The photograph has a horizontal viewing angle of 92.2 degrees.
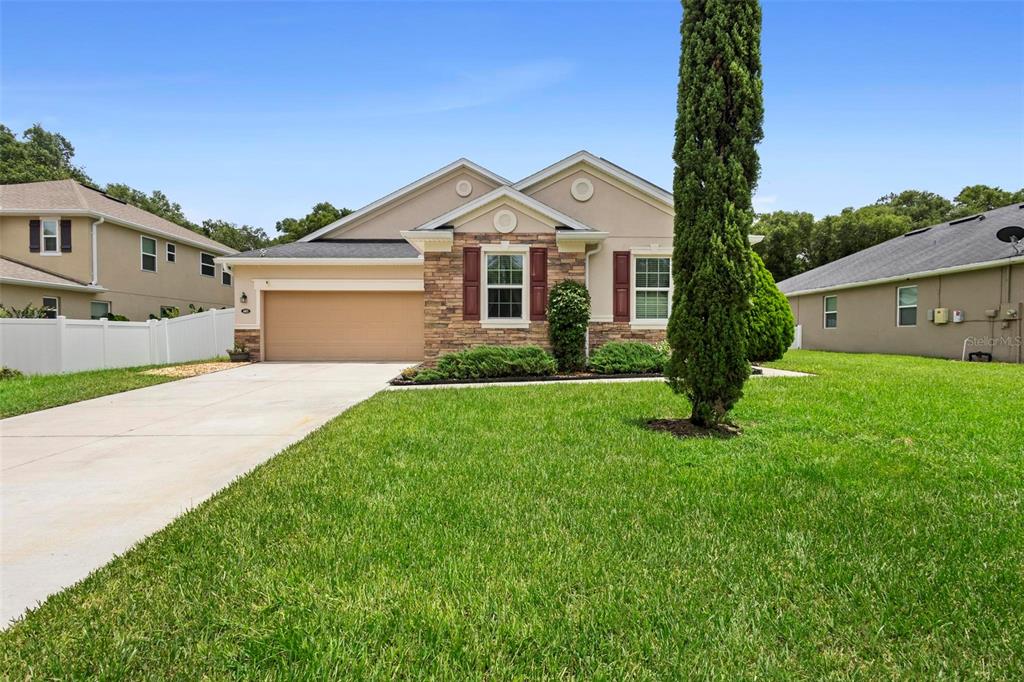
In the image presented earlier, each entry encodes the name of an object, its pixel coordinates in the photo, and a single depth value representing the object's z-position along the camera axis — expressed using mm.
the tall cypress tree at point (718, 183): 5113
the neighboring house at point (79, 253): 15977
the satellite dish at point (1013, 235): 13070
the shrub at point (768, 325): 12266
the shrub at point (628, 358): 10883
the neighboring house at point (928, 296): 13125
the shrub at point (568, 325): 11156
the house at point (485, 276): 11586
